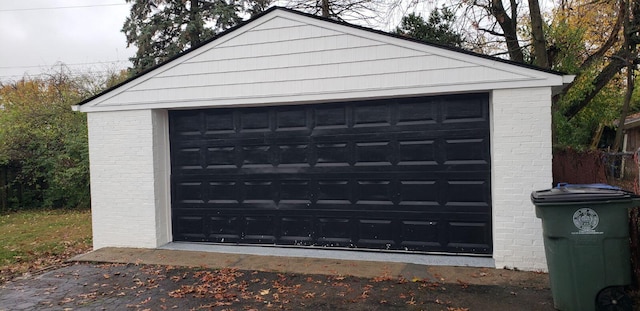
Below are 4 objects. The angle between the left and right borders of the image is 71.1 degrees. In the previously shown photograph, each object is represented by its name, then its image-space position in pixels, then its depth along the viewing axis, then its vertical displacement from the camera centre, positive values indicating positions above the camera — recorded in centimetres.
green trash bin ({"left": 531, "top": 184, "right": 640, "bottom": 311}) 390 -95
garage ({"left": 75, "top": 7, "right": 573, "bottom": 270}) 548 +0
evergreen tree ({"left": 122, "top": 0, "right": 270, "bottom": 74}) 1614 +471
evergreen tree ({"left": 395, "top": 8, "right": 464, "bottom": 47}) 1163 +322
